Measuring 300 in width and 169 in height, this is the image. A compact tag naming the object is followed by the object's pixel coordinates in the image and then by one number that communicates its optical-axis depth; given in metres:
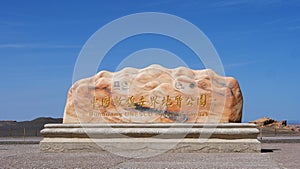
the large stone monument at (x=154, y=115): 15.27
